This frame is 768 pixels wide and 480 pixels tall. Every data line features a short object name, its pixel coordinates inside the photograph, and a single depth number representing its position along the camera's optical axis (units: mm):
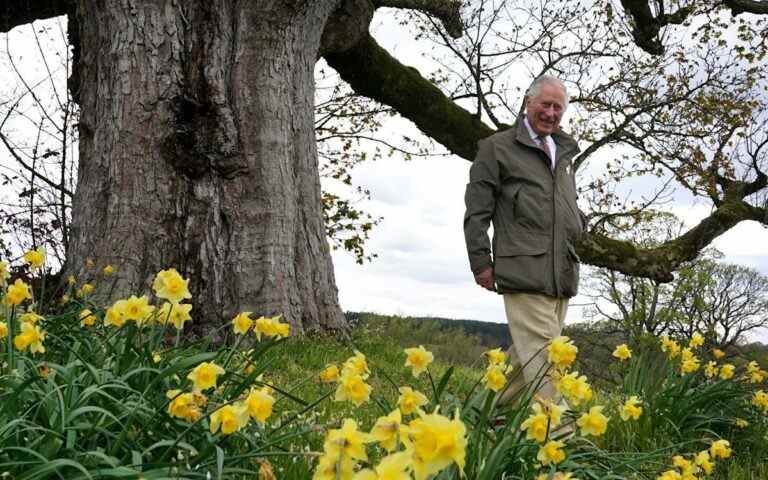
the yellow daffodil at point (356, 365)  2107
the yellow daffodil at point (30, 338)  2607
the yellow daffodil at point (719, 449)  3314
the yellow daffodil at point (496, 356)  2706
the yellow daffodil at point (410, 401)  2148
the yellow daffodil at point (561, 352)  2523
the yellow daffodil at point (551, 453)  2311
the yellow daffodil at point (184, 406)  2148
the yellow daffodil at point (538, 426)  2309
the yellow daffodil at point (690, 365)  4512
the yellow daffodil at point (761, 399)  4477
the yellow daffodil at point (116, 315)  2656
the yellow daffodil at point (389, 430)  1654
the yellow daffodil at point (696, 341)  4645
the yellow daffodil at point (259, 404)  1892
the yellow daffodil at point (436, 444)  1407
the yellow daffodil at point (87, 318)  3373
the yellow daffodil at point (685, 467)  2588
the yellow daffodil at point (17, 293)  2920
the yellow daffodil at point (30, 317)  2930
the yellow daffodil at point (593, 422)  2422
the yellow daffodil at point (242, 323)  2719
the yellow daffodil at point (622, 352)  3717
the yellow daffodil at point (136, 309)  2582
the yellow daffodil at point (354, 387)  2068
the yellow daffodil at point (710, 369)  4746
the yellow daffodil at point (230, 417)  1941
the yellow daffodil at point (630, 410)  2964
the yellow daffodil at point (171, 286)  2605
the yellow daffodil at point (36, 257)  3287
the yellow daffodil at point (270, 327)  2650
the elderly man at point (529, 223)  4418
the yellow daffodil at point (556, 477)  1929
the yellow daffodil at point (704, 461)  2959
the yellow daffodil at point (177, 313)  2864
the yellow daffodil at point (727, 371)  4613
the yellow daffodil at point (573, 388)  2516
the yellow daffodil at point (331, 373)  2316
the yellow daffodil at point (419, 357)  2445
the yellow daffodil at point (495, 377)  2447
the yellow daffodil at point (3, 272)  3004
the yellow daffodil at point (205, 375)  2166
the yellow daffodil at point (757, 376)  4785
